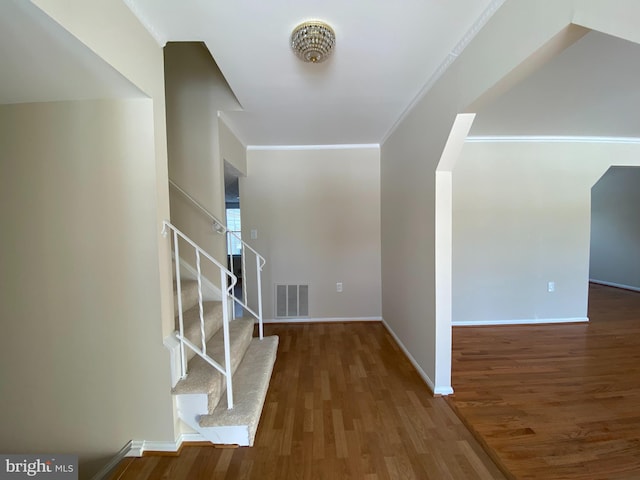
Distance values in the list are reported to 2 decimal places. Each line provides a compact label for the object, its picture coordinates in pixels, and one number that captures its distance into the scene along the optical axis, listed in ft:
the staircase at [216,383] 5.04
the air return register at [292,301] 11.86
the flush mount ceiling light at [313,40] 4.39
